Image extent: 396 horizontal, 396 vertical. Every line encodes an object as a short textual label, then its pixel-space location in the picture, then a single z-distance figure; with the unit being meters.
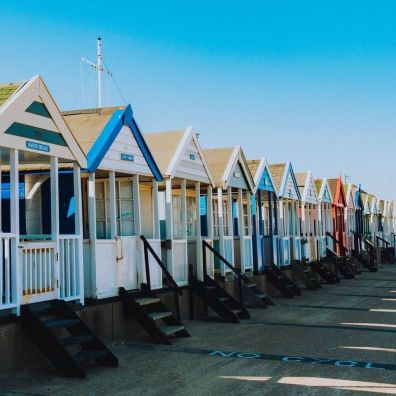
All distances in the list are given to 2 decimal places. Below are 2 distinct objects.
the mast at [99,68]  14.13
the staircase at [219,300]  12.47
